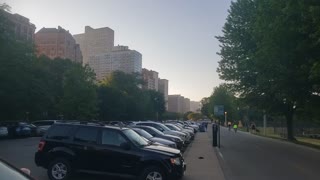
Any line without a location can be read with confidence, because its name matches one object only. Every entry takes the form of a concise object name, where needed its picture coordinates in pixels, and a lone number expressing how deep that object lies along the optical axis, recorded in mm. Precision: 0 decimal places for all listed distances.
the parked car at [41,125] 25277
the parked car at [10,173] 2872
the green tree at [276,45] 13381
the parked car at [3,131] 21206
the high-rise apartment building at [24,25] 60475
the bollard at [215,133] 17744
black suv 6713
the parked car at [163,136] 13142
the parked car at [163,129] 15884
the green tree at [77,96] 35760
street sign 19265
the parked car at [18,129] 22977
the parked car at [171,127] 20250
